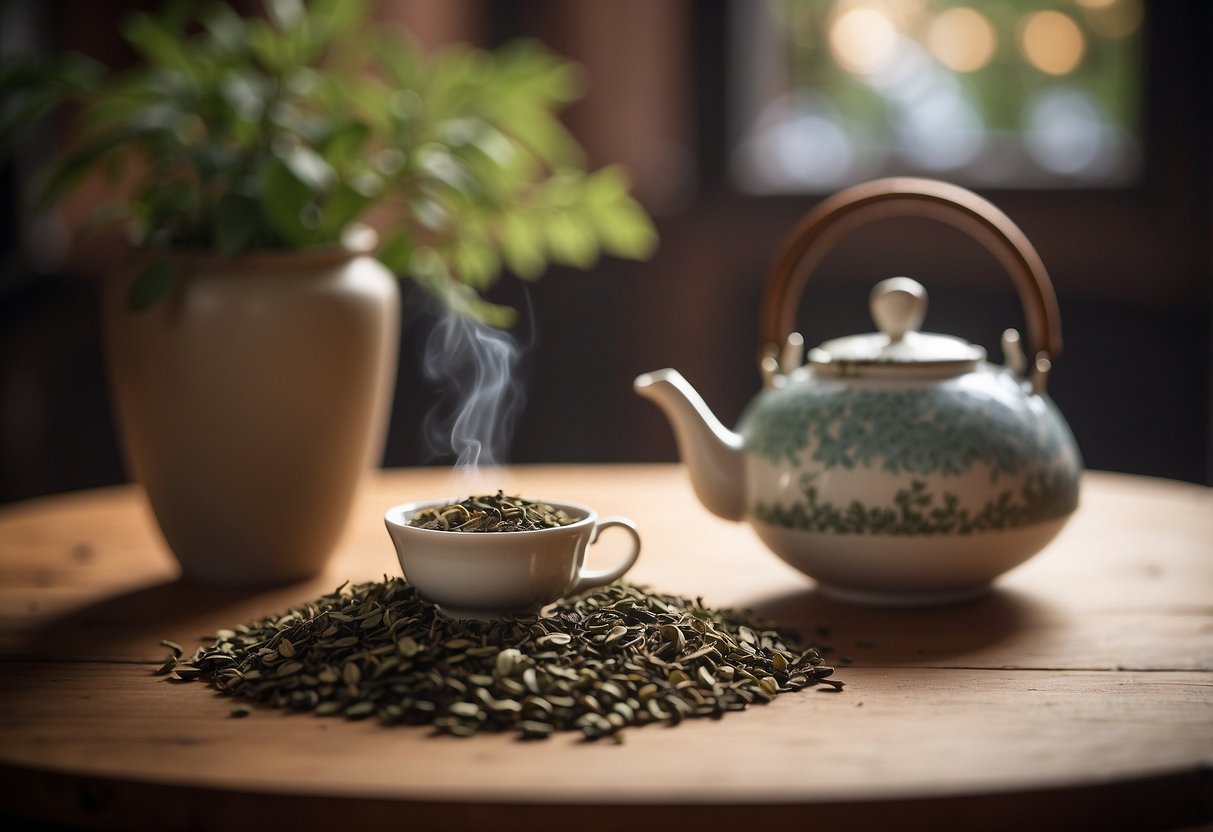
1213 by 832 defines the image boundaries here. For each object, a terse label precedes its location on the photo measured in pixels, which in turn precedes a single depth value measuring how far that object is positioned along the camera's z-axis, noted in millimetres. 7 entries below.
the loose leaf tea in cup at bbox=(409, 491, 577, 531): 1069
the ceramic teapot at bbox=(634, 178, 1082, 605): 1179
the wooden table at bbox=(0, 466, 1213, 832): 793
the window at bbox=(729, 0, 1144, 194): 3104
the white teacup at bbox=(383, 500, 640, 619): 1028
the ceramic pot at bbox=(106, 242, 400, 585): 1294
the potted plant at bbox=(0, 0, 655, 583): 1295
